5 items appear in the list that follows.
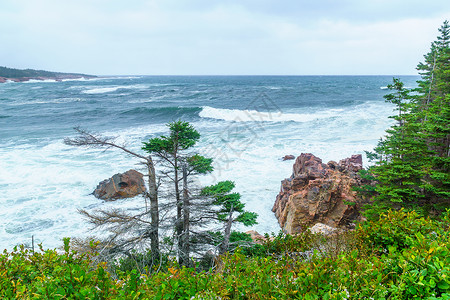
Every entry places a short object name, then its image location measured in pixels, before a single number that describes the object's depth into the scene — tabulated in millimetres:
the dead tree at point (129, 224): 7297
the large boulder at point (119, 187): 14906
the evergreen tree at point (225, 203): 7880
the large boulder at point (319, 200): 11633
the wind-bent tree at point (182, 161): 7711
